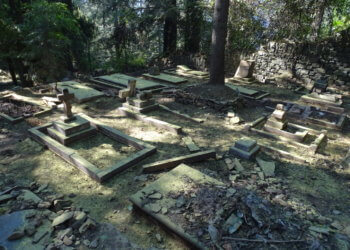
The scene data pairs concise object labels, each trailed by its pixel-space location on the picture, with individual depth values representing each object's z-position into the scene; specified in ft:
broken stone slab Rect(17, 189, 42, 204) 11.42
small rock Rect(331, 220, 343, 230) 10.33
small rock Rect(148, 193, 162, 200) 10.95
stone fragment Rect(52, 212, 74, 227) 9.79
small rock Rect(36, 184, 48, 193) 12.79
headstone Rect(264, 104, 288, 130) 20.22
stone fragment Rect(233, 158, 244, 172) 15.17
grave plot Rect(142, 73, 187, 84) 35.23
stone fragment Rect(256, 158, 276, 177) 14.82
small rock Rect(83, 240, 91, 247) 9.13
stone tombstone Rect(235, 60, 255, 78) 36.63
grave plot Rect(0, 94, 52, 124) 21.52
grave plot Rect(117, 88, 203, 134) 22.99
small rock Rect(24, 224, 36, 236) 9.05
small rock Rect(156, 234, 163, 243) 9.85
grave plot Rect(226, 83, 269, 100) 29.76
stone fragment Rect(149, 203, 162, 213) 10.27
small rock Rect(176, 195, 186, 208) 10.33
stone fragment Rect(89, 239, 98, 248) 9.05
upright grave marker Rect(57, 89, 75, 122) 17.49
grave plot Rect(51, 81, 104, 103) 27.27
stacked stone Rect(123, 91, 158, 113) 23.80
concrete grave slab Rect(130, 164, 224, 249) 9.19
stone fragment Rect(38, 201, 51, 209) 10.96
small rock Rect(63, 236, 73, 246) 8.97
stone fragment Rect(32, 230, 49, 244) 8.86
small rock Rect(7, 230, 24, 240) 8.72
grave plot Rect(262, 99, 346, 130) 22.36
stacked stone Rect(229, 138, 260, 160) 16.42
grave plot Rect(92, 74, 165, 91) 31.78
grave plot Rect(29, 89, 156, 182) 14.48
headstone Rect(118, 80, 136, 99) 25.80
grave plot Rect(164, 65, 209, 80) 39.63
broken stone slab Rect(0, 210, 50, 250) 8.58
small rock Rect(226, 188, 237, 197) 10.71
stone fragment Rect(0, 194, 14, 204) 11.29
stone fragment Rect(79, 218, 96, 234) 9.68
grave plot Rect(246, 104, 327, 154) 18.80
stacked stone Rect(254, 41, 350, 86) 32.96
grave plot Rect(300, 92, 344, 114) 25.38
